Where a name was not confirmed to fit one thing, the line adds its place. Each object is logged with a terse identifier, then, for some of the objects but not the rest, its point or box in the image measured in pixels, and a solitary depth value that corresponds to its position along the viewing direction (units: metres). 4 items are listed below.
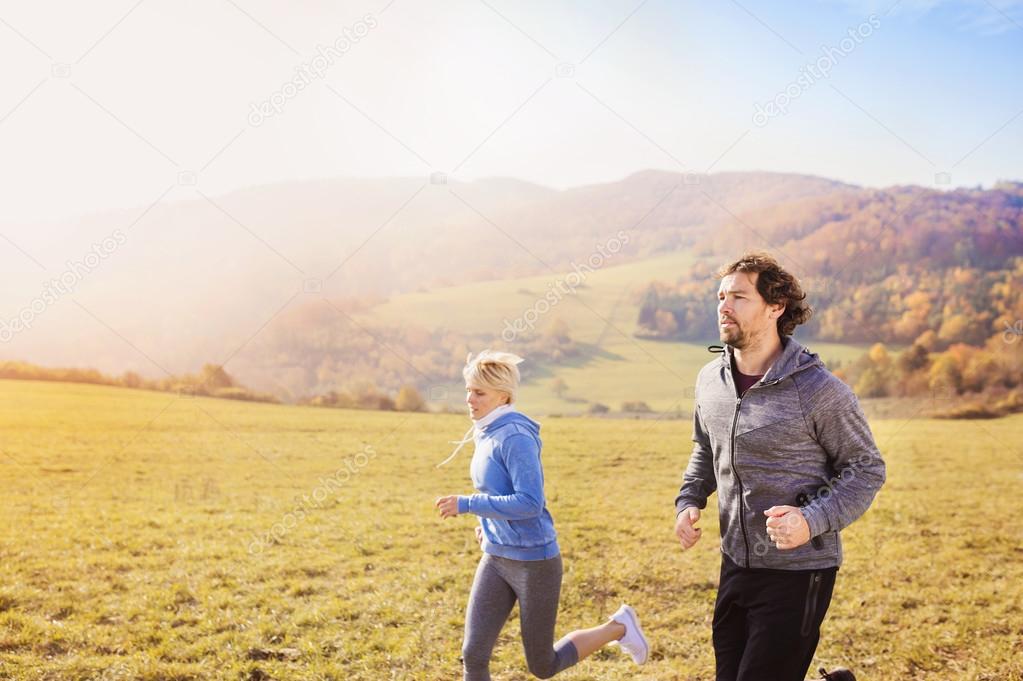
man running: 3.31
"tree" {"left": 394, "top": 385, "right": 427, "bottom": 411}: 34.06
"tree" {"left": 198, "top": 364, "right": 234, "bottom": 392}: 33.57
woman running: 4.15
